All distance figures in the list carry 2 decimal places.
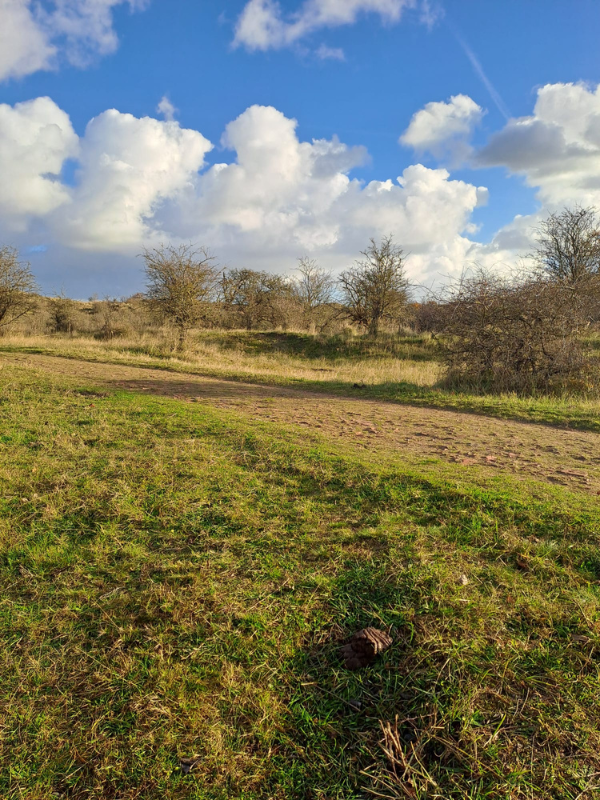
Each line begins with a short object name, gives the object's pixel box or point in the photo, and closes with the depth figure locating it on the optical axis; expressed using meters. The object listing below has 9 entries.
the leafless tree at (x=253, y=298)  39.56
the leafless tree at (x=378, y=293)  28.41
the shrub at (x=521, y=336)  12.26
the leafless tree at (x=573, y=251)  24.73
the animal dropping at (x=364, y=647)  2.60
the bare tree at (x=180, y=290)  22.33
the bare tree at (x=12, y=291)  24.97
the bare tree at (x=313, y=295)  38.91
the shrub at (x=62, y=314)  34.34
